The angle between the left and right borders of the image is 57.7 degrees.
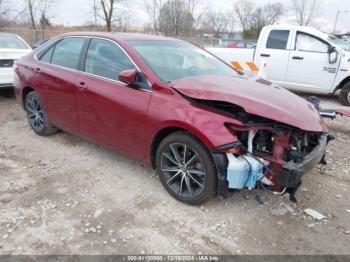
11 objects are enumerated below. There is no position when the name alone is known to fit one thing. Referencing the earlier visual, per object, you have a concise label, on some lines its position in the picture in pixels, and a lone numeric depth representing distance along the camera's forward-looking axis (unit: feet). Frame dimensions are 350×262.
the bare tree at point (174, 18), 115.96
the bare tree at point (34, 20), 81.68
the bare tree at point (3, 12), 70.08
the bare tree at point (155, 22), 115.96
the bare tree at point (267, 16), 175.22
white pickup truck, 24.95
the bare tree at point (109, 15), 84.71
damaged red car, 9.43
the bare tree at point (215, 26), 154.61
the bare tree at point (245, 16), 182.91
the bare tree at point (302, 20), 155.63
